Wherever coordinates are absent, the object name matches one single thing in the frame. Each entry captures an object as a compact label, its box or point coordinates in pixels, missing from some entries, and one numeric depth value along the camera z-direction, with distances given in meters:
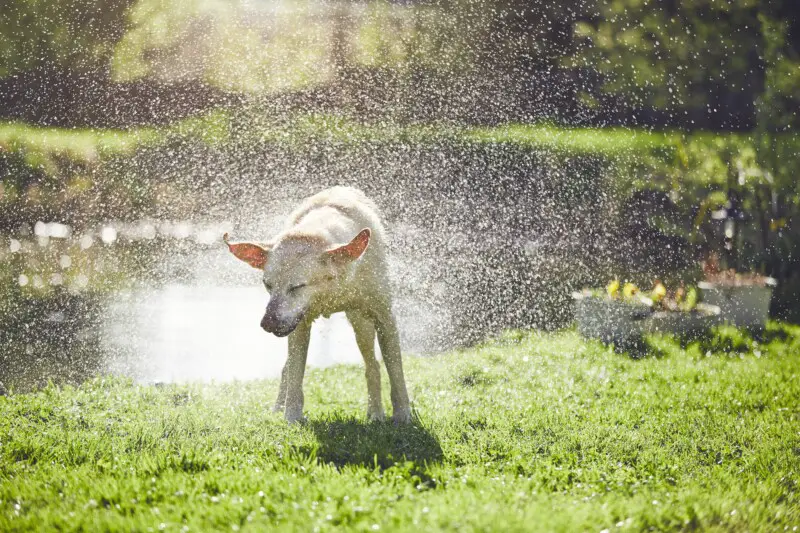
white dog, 9.61
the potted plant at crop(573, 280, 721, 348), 19.19
